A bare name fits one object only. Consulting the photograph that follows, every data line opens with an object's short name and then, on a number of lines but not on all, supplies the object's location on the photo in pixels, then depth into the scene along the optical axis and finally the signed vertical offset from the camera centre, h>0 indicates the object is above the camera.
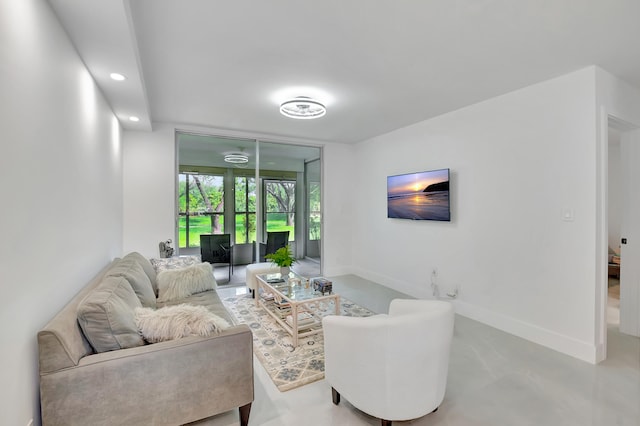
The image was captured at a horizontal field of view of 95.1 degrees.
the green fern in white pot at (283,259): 3.56 -0.55
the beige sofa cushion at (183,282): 2.97 -0.72
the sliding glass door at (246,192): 4.68 +0.38
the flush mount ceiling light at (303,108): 3.23 +1.21
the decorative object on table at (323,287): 3.14 -0.79
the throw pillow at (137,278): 2.35 -0.54
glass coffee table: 2.90 -0.96
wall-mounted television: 3.84 +0.26
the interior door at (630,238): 3.05 -0.25
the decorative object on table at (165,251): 4.05 -0.52
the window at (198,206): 4.62 +0.12
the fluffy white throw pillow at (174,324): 1.71 -0.66
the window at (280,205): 5.26 +0.16
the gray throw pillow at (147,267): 2.99 -0.57
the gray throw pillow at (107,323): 1.56 -0.60
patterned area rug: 2.34 -1.28
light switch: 2.68 -0.01
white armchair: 1.61 -0.84
